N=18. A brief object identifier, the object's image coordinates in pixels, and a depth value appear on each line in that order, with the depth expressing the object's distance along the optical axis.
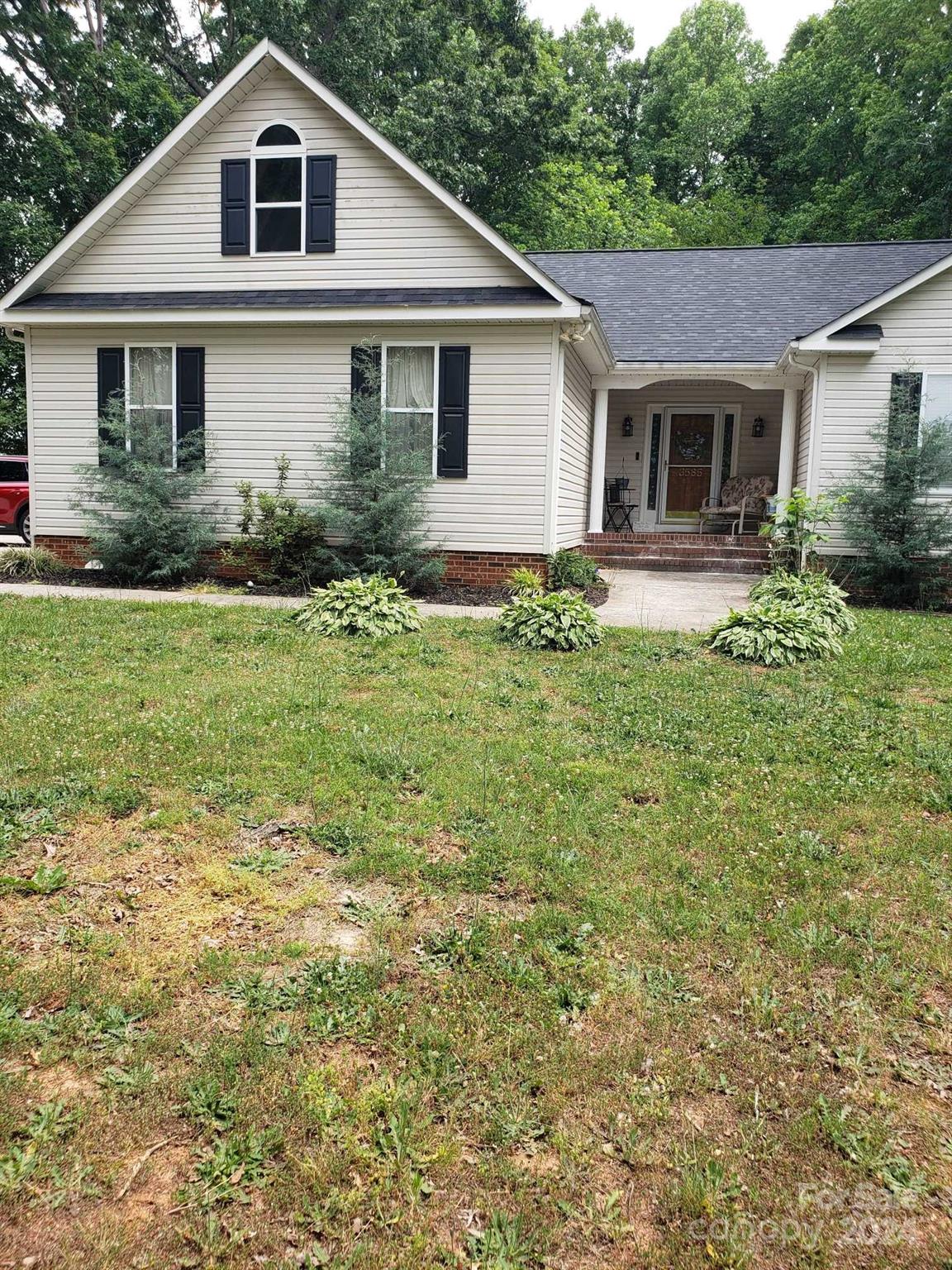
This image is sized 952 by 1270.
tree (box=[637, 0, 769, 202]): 29.89
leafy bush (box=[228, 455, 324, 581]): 10.28
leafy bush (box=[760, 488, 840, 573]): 9.59
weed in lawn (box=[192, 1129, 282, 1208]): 1.93
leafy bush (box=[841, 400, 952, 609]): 10.36
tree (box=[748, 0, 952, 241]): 23.86
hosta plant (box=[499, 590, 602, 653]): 7.08
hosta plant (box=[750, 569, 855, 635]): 8.01
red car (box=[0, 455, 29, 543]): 15.76
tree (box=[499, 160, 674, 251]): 25.41
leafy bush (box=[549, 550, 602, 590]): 10.45
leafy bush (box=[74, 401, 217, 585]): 10.37
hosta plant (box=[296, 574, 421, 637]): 7.51
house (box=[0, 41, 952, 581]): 10.41
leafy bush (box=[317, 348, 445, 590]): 10.00
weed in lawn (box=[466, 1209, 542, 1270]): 1.81
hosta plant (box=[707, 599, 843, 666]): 6.76
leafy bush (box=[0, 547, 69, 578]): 10.91
